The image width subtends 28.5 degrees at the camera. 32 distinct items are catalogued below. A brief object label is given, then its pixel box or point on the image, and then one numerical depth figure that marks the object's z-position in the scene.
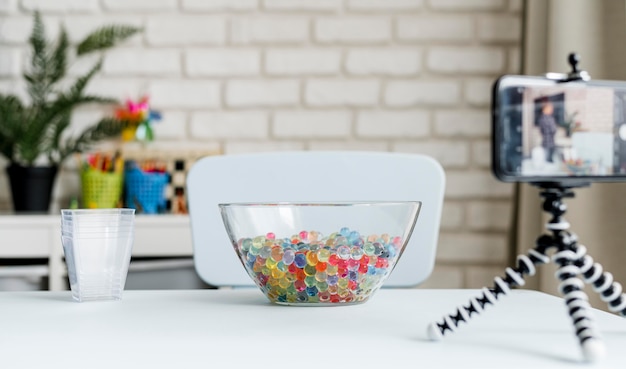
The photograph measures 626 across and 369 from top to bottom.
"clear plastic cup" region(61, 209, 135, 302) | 1.39
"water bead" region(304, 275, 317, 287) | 1.34
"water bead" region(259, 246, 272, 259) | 1.35
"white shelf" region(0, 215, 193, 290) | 2.61
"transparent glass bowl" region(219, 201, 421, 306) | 1.34
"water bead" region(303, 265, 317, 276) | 1.33
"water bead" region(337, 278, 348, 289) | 1.34
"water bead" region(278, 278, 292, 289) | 1.34
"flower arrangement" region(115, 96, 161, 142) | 3.05
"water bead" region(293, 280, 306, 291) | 1.34
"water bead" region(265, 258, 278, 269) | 1.34
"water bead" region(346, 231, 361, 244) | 1.35
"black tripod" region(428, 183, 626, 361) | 1.13
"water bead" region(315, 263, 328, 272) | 1.33
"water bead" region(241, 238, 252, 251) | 1.37
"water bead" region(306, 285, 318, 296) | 1.34
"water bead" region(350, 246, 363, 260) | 1.34
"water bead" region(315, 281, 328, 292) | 1.34
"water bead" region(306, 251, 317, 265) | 1.33
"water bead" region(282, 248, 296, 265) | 1.34
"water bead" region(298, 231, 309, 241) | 1.36
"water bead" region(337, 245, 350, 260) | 1.34
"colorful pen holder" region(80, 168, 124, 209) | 2.92
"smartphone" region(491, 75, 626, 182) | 1.08
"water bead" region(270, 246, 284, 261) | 1.34
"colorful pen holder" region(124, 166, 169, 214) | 2.97
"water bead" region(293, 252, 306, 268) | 1.33
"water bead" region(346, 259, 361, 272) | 1.34
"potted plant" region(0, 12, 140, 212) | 2.93
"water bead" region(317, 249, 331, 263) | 1.33
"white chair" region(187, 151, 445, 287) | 1.90
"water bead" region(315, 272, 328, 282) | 1.33
